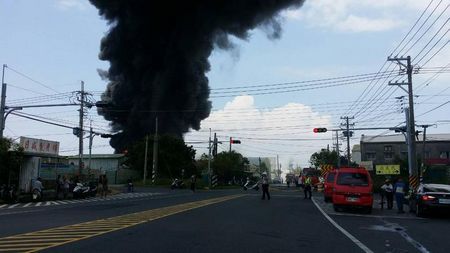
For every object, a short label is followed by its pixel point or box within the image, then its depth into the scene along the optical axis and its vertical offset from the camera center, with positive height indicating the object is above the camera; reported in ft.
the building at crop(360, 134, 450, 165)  312.71 +27.10
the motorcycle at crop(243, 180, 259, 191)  183.62 +1.04
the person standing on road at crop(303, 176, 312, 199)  114.93 +0.81
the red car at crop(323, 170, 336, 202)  97.25 +0.94
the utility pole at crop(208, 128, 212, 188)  220.88 +12.78
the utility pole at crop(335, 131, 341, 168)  299.07 +27.78
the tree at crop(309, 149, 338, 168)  369.71 +24.24
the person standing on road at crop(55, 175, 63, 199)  118.85 +0.05
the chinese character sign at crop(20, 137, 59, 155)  118.55 +9.73
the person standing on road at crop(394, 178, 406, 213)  75.92 -0.28
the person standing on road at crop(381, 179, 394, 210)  84.48 +0.13
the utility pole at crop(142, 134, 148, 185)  218.79 +9.24
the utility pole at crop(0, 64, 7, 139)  114.32 +15.90
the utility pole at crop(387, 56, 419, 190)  112.89 +15.83
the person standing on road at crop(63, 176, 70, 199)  120.67 +0.06
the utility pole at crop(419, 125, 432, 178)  186.44 +23.15
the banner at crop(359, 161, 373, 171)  254.06 +13.17
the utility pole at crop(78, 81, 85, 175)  140.36 +15.18
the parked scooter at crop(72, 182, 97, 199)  122.11 -0.58
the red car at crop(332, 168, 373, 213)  72.69 +0.17
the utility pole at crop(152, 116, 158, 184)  212.13 +12.23
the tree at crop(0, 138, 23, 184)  107.45 +5.37
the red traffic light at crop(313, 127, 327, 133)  140.87 +16.15
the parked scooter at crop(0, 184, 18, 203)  103.55 -1.47
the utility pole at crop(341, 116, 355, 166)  222.07 +22.50
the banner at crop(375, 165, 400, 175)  201.14 +8.61
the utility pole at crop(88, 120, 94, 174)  180.29 +17.70
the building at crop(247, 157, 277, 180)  482.86 +24.72
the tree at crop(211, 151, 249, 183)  299.58 +13.78
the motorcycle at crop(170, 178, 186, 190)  192.44 +1.76
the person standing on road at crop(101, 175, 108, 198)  129.70 +0.70
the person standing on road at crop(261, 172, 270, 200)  102.72 +1.09
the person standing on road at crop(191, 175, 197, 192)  160.78 +1.54
